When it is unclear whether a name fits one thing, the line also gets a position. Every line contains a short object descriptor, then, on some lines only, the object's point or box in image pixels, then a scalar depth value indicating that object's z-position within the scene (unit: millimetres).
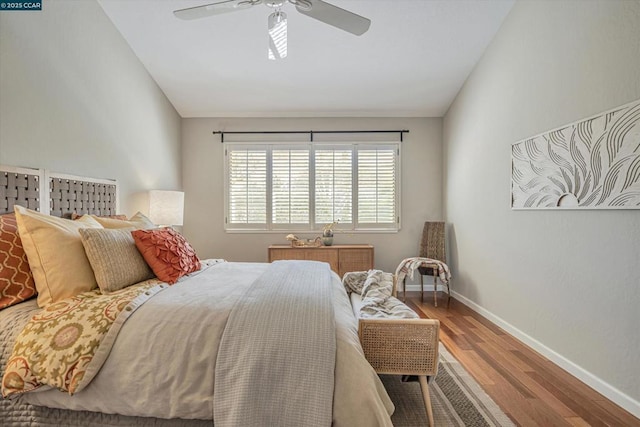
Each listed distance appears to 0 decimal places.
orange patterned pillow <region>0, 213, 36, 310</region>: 1610
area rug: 1709
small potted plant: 4359
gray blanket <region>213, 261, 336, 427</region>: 1227
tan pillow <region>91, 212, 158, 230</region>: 2373
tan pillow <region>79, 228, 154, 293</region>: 1735
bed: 1238
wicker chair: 4254
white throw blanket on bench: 1958
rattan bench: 1638
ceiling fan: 1954
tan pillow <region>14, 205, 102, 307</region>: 1644
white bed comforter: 1248
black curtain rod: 4586
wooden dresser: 4168
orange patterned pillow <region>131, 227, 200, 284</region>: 1982
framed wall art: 1848
